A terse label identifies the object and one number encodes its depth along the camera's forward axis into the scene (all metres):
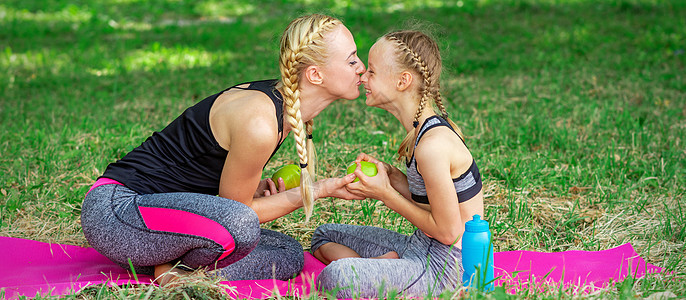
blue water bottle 2.86
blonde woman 3.02
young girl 2.96
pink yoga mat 3.11
